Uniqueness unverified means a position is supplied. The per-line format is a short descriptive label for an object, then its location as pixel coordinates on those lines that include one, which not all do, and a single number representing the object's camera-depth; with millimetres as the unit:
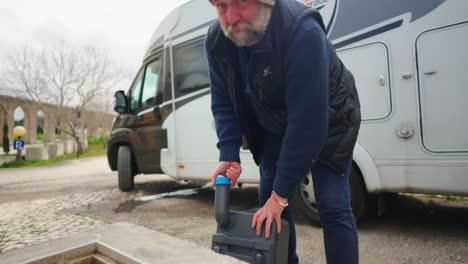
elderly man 1273
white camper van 2551
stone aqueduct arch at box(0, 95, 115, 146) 22461
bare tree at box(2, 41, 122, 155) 19734
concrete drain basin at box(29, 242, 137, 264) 1216
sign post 14719
